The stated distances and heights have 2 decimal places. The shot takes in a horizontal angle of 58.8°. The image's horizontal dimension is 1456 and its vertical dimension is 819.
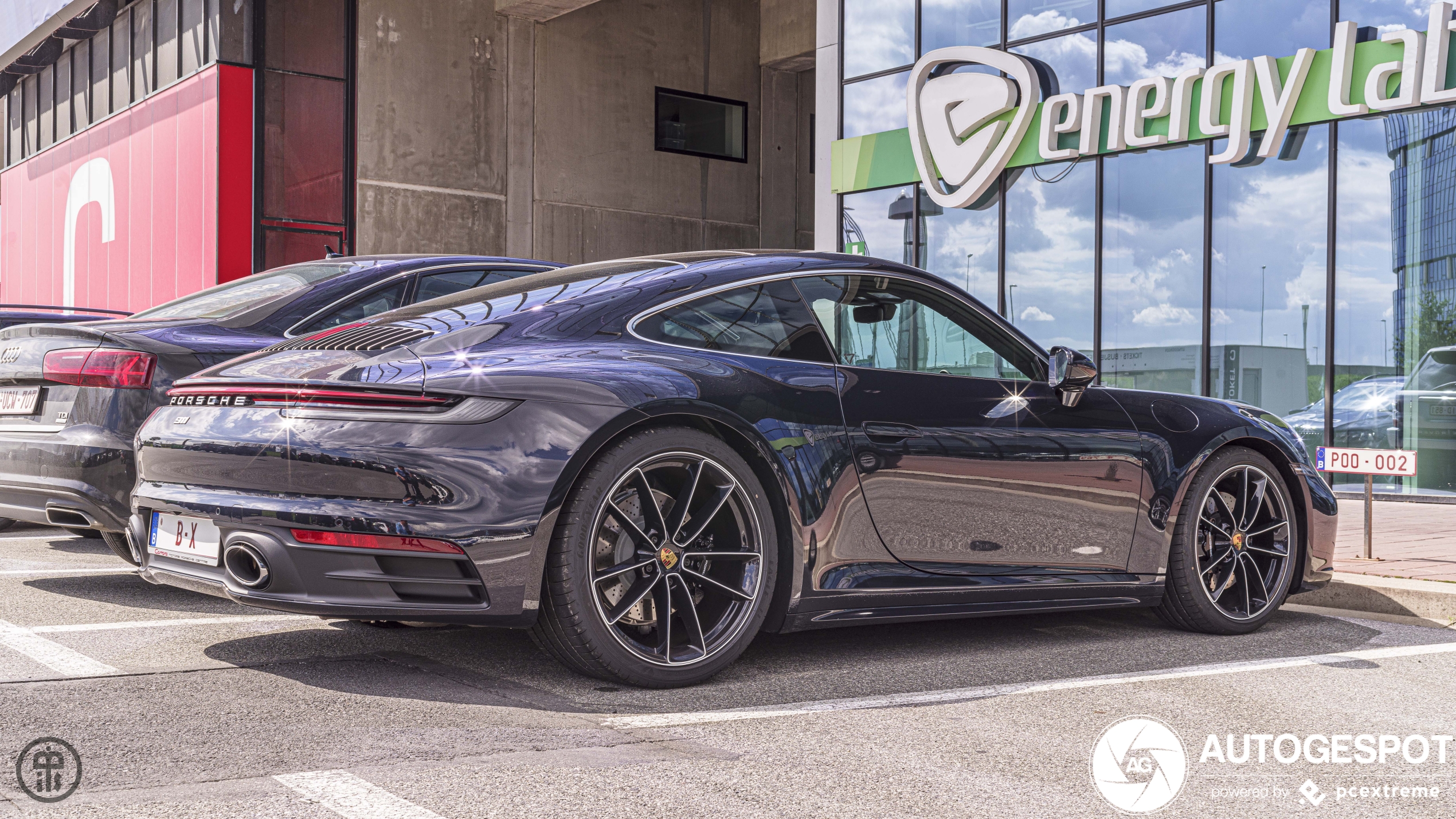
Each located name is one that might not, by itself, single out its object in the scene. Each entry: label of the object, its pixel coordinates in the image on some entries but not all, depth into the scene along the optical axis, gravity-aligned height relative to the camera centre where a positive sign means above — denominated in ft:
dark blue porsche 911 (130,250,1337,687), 11.28 -0.74
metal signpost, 22.82 -1.13
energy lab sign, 39.52 +10.09
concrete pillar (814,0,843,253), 57.31 +12.52
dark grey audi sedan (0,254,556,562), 15.93 +0.15
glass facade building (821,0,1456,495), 40.86 +5.34
